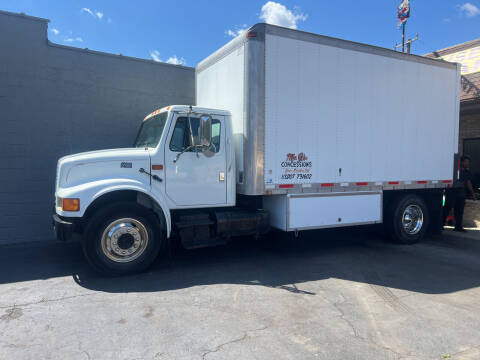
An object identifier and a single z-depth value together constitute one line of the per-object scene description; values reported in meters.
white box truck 5.16
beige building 9.91
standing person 8.72
